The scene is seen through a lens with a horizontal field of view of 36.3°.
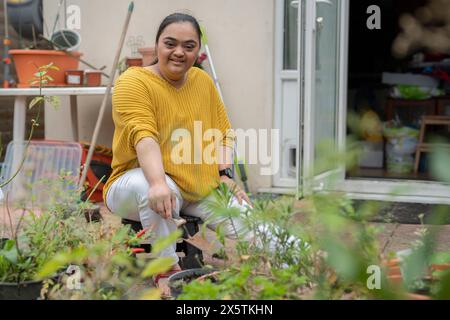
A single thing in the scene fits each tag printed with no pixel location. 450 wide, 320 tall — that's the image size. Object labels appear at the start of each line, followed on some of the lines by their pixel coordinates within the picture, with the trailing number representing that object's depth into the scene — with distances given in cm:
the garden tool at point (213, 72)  452
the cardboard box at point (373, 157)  593
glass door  432
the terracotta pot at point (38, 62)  466
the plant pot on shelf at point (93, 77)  475
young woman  246
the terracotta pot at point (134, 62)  484
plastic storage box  457
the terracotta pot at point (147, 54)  462
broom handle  411
